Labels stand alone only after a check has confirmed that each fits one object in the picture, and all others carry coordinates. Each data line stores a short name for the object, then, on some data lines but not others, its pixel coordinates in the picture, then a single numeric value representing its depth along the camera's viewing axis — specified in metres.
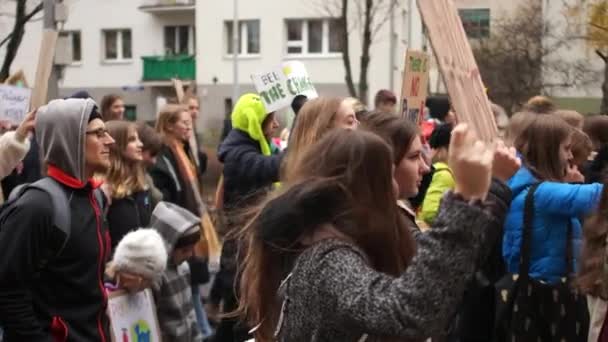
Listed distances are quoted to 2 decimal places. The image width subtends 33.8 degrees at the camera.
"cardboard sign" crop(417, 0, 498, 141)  2.82
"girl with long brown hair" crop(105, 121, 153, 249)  6.06
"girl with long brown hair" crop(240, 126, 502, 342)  2.33
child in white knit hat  4.90
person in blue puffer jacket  4.75
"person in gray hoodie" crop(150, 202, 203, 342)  5.50
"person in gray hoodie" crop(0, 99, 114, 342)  3.89
